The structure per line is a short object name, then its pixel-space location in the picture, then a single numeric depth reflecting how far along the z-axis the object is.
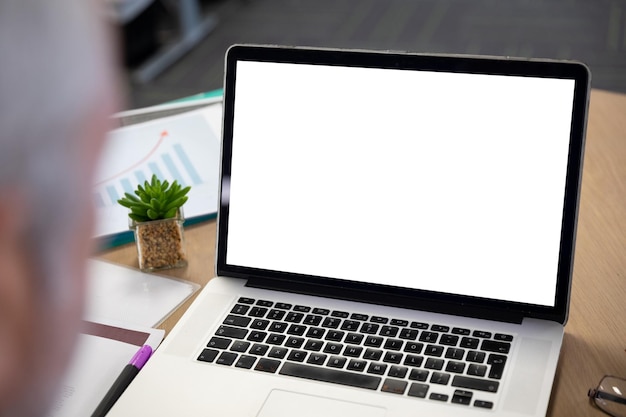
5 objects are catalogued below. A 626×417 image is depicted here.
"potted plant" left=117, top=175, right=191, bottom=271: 1.39
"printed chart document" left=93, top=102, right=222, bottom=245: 1.49
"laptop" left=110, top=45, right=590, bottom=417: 1.17
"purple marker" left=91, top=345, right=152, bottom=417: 1.19
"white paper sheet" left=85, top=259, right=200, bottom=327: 1.33
